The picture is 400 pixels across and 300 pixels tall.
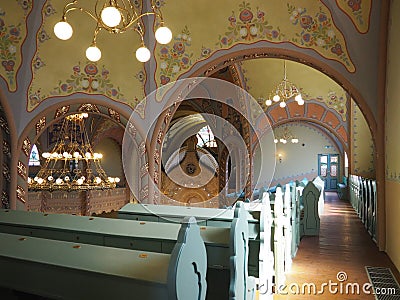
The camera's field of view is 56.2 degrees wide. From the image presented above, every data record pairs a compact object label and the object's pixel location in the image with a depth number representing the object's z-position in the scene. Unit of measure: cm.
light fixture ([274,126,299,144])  1813
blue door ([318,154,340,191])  1891
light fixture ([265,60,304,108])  1108
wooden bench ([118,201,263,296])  379
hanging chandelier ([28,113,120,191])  971
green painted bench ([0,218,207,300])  189
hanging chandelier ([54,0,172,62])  324
